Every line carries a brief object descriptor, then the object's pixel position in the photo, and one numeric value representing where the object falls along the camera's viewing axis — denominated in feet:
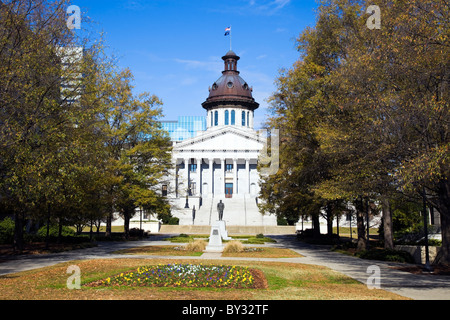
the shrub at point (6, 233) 104.63
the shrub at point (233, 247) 93.97
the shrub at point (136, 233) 160.25
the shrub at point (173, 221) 223.30
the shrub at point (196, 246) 97.66
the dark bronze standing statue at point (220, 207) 126.72
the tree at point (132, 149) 122.72
